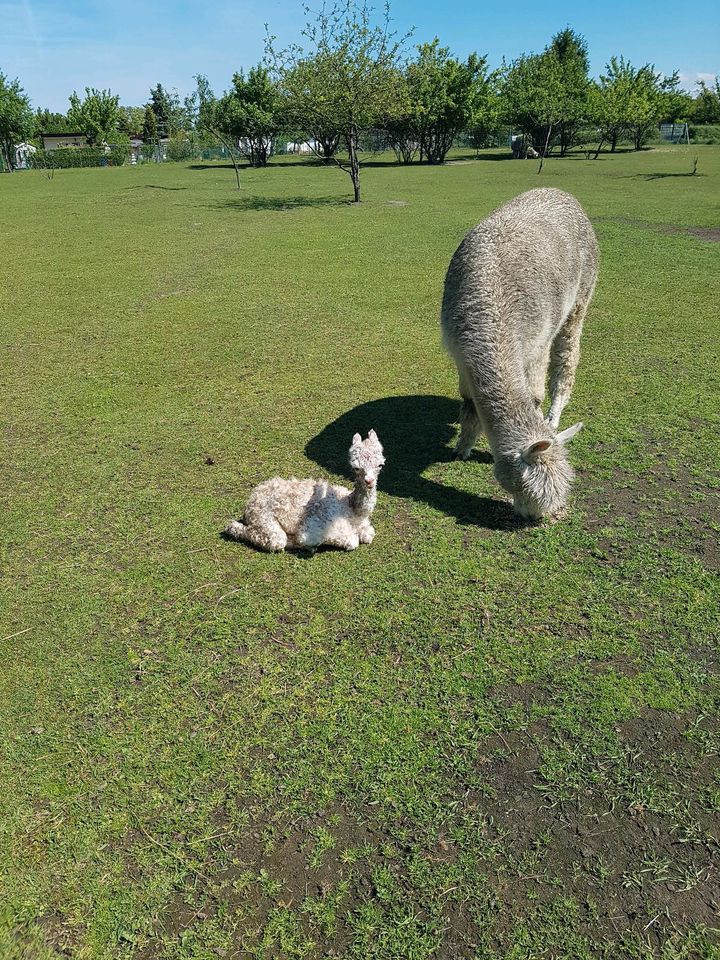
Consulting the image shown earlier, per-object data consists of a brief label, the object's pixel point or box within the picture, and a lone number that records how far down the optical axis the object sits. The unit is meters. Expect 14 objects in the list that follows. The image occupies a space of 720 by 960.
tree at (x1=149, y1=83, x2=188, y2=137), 97.56
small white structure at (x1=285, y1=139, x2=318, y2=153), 88.69
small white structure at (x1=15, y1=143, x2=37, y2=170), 68.81
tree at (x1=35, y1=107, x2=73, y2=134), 111.50
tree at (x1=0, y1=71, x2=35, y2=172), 61.48
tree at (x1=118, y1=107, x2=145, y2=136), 105.97
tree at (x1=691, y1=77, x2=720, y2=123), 48.78
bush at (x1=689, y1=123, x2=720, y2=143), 69.69
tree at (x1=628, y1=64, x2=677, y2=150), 59.09
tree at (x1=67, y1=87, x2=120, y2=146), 76.62
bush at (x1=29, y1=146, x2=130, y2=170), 67.38
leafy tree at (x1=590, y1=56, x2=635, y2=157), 58.94
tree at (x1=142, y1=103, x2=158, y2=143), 109.41
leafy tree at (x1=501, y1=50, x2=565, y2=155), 57.28
